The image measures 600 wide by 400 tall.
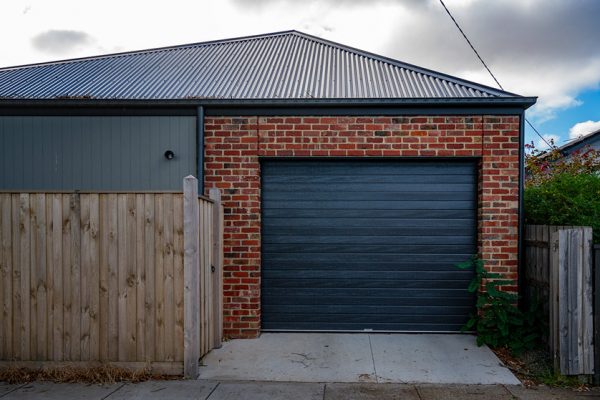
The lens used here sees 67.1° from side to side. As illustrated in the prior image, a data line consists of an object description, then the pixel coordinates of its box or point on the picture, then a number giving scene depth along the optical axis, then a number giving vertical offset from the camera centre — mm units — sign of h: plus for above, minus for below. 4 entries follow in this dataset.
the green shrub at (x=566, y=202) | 5395 -20
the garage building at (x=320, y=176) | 6293 +340
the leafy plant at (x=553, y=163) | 10397 +936
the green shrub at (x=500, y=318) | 5648 -1492
